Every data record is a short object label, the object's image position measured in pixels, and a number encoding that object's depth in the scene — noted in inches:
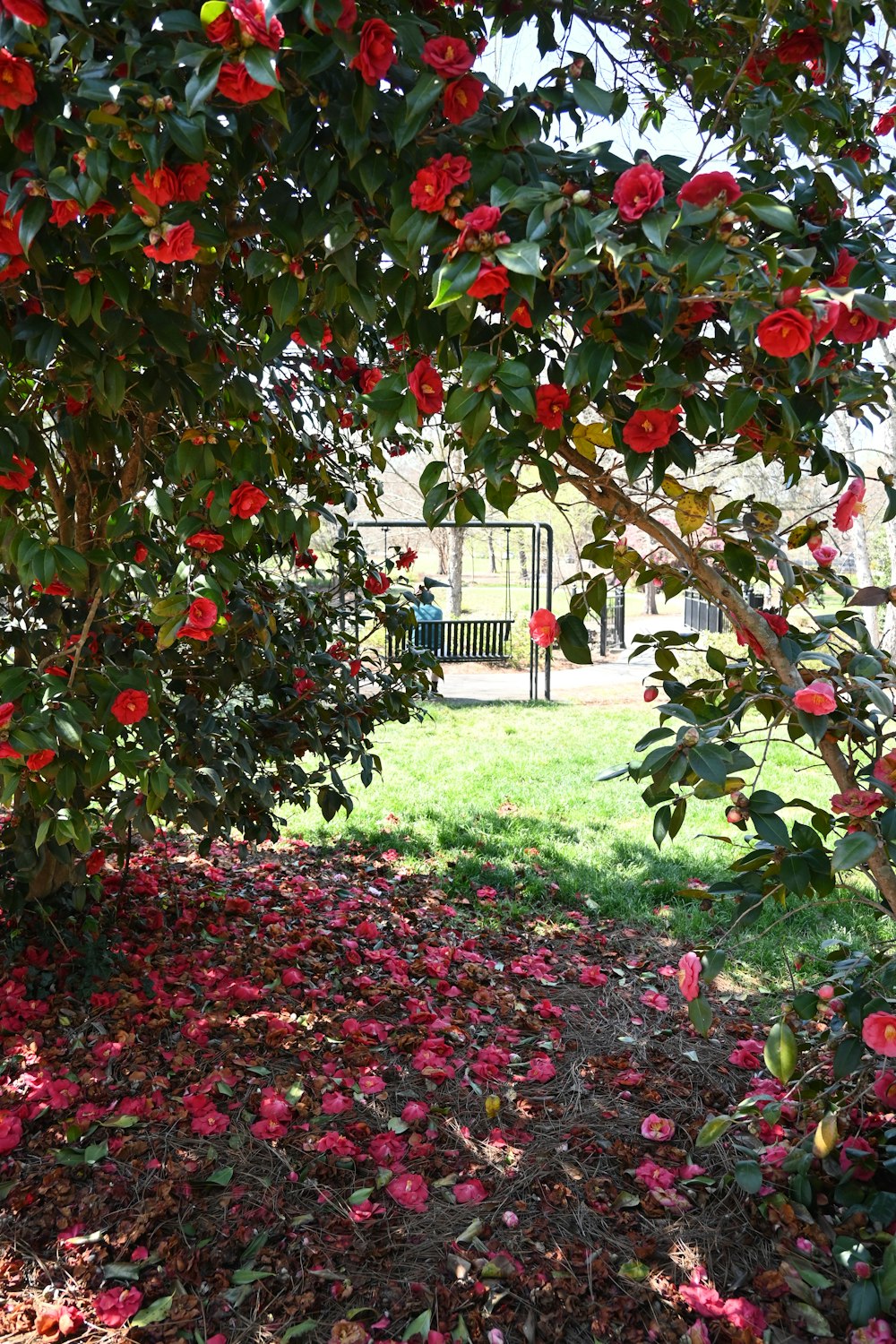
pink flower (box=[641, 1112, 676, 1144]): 81.7
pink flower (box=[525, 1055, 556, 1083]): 92.0
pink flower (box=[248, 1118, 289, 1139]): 79.3
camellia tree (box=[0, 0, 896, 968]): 40.4
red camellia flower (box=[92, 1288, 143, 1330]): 60.7
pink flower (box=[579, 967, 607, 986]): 115.1
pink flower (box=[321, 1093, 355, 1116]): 82.4
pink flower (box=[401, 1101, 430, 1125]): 83.0
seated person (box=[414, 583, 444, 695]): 339.6
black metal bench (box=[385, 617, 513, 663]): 341.7
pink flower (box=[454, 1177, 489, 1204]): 73.3
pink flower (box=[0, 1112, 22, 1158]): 75.9
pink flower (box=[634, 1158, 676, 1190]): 75.1
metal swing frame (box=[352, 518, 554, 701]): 342.0
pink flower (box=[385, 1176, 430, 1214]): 72.3
